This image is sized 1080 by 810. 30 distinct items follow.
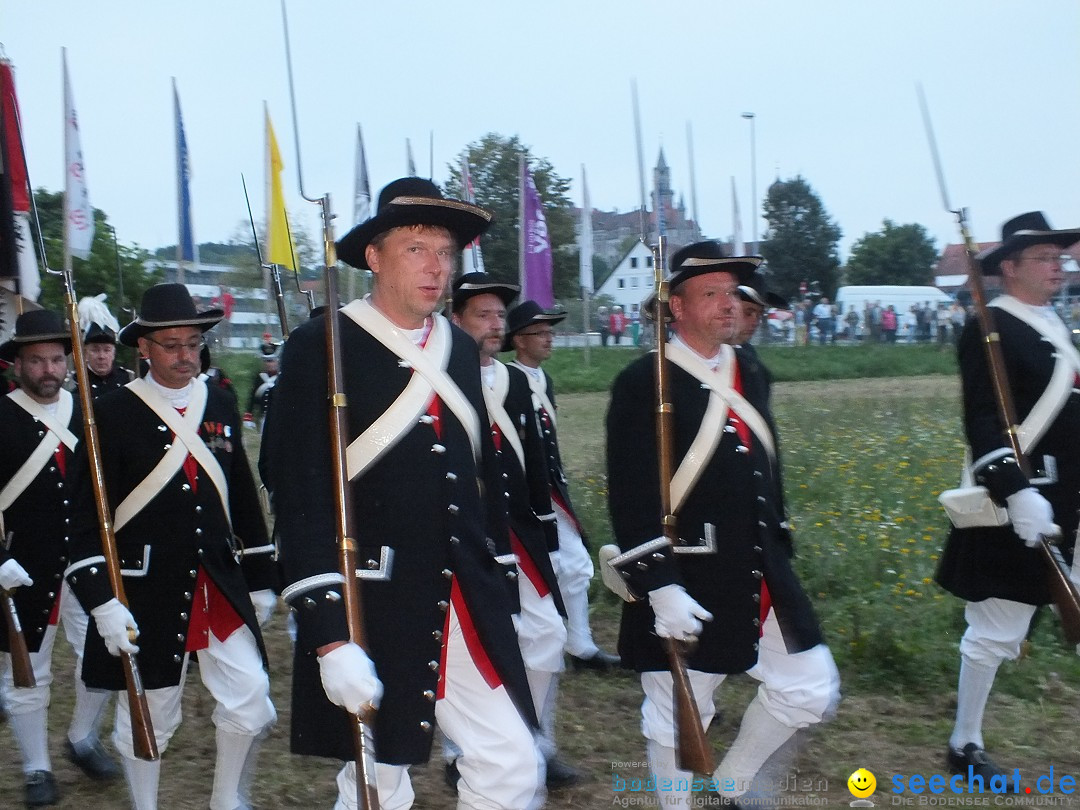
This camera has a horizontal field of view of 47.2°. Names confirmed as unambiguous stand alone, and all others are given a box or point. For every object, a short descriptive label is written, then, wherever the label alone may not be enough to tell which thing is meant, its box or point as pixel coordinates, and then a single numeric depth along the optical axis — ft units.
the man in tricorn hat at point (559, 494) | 21.93
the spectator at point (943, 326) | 107.14
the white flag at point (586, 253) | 84.37
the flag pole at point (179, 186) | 50.95
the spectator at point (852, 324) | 114.01
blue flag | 52.75
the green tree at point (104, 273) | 45.65
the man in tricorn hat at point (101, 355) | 25.64
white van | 126.31
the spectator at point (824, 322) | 112.16
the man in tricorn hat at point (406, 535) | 11.21
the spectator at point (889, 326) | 111.55
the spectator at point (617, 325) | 123.13
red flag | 18.60
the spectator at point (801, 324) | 111.96
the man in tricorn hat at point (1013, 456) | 16.46
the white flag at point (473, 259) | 27.81
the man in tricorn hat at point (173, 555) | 15.85
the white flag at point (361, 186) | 27.07
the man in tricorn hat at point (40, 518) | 18.67
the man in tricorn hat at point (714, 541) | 14.16
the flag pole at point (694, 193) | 19.63
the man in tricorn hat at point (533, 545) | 18.01
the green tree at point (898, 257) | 229.04
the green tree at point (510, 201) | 123.44
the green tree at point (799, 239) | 196.24
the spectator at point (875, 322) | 112.37
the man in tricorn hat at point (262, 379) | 44.26
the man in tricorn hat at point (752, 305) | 19.53
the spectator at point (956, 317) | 102.17
